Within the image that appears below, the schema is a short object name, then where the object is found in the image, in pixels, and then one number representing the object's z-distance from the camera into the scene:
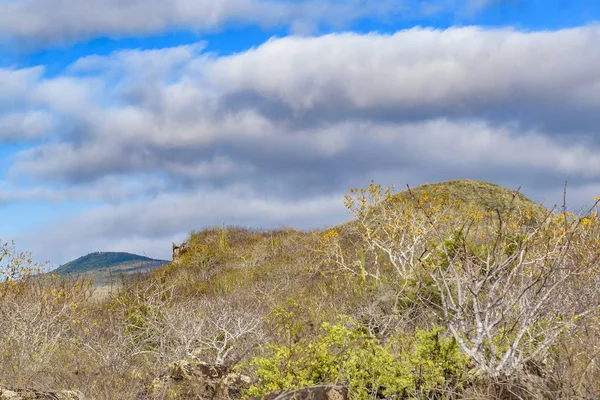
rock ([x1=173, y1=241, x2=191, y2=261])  59.34
